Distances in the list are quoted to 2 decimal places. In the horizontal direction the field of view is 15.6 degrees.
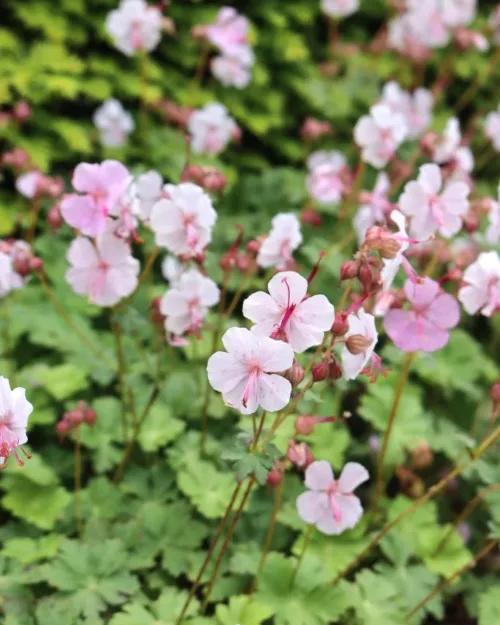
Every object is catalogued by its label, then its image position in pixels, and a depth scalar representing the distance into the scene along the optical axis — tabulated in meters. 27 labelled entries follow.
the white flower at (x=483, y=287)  0.66
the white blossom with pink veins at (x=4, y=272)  0.63
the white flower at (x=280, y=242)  0.69
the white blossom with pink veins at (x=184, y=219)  0.66
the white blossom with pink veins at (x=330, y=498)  0.64
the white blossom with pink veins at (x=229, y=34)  0.86
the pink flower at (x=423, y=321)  0.66
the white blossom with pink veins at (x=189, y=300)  0.68
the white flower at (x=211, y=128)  0.83
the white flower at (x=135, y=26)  0.83
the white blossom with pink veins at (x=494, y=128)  0.87
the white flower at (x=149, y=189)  0.69
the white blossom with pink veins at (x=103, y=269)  0.67
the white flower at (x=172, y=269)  0.74
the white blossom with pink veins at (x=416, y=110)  0.91
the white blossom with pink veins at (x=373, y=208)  0.77
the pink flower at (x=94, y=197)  0.65
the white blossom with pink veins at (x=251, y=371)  0.59
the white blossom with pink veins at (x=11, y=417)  0.60
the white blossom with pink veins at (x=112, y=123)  0.86
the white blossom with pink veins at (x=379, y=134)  0.75
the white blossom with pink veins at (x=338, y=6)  0.95
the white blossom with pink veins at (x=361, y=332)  0.61
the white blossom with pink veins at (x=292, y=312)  0.60
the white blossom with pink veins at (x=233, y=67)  0.88
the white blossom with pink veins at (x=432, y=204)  0.67
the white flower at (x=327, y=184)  0.82
